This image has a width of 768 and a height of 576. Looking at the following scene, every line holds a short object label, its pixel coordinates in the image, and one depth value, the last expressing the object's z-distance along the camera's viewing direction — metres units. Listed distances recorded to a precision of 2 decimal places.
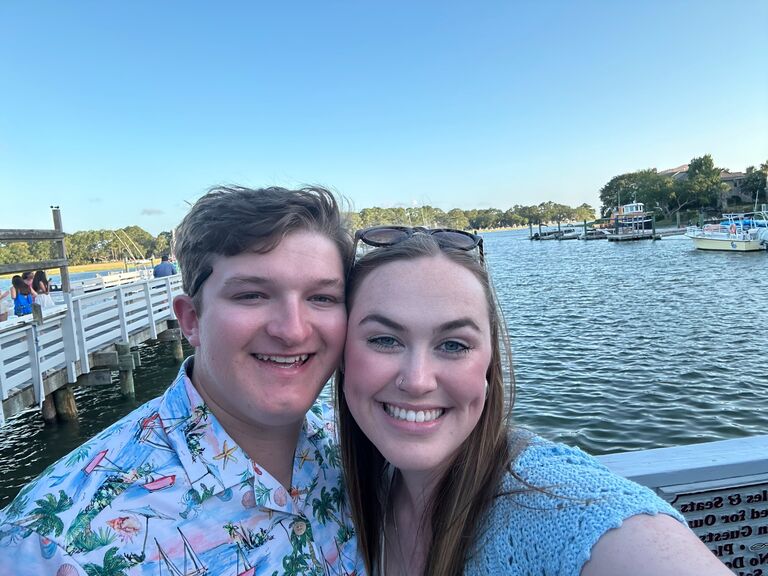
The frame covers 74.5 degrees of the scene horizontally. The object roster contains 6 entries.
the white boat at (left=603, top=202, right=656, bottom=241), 76.29
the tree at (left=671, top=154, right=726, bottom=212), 89.62
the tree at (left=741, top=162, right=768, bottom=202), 86.50
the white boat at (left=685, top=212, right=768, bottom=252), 44.47
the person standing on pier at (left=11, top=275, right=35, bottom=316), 13.30
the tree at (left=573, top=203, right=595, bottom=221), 173.54
